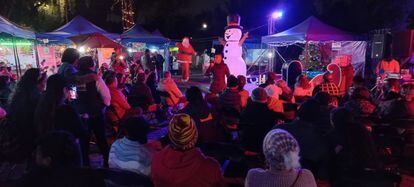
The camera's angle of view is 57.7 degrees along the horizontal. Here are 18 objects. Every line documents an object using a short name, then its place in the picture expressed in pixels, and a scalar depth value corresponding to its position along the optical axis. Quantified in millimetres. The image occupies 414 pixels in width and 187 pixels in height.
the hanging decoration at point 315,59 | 15208
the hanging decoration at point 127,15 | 24733
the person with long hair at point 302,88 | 7320
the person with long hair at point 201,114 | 4680
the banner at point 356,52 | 14297
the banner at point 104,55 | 16859
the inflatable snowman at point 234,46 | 11055
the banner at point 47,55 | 14891
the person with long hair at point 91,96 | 4848
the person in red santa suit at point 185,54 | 17194
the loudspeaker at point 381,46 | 12805
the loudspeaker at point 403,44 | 12562
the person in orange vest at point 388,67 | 10888
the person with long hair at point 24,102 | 3939
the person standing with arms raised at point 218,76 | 8797
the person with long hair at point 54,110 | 3668
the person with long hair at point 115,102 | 6176
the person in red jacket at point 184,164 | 2611
